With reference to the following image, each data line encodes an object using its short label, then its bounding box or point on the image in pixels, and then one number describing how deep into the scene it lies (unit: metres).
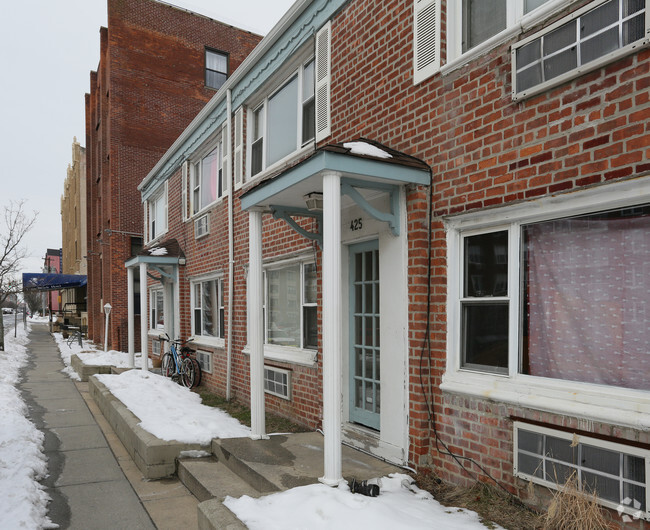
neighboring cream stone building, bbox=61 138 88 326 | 38.56
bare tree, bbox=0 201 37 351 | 20.96
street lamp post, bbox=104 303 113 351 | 19.03
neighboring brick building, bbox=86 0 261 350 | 19.41
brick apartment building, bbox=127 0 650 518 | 3.32
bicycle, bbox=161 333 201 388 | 11.40
